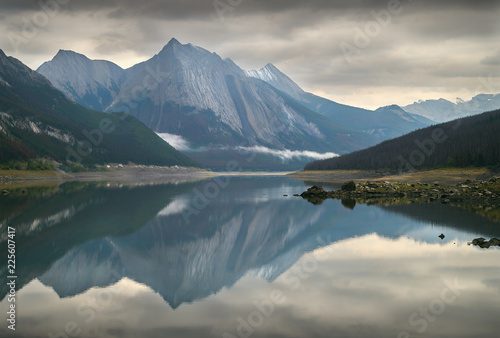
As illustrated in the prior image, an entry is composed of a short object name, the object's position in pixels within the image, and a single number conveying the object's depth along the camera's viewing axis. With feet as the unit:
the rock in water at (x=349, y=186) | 342.44
